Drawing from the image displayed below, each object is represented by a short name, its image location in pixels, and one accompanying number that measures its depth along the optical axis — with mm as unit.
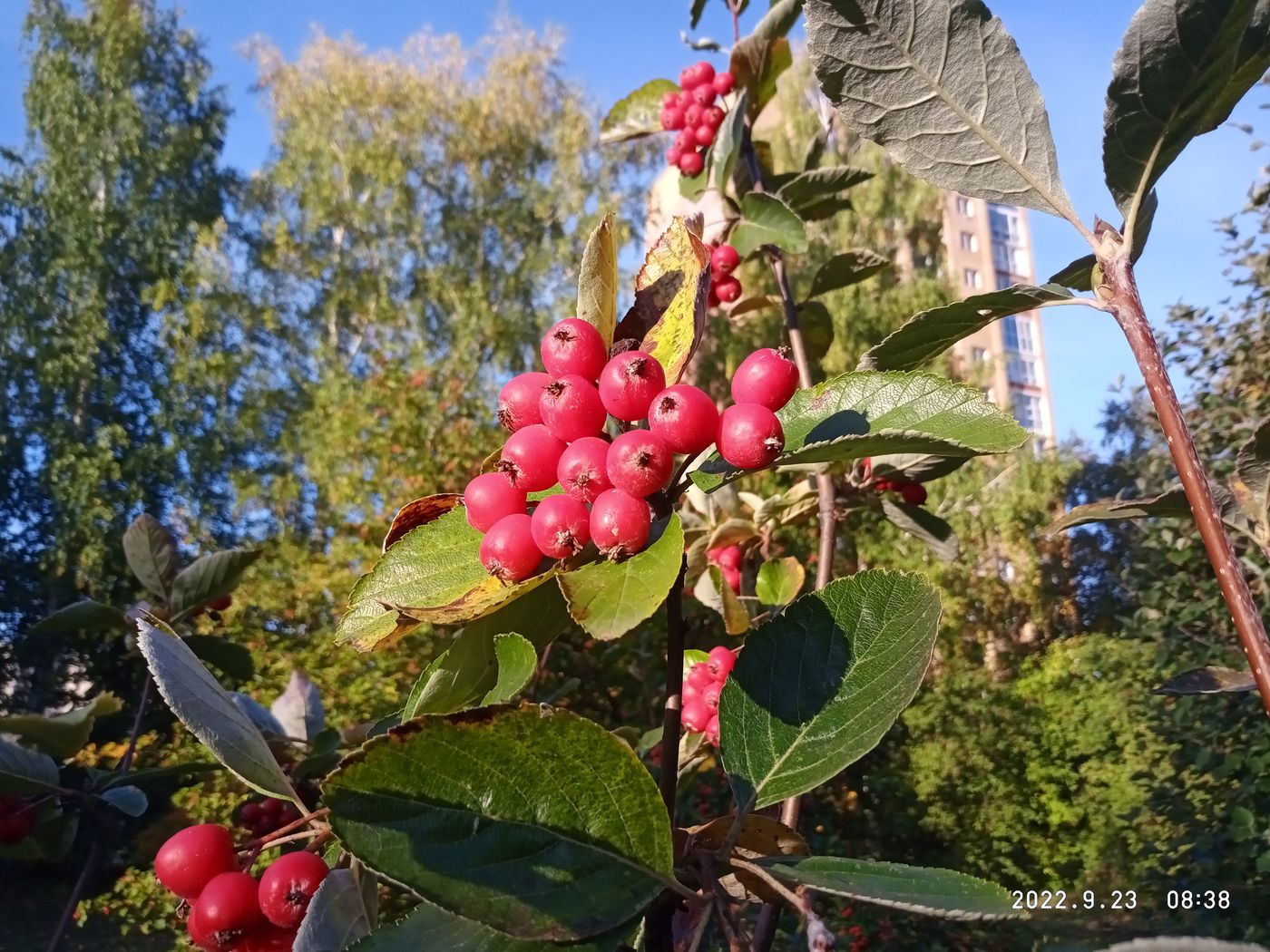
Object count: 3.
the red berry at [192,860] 188
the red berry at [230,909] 179
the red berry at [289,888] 176
